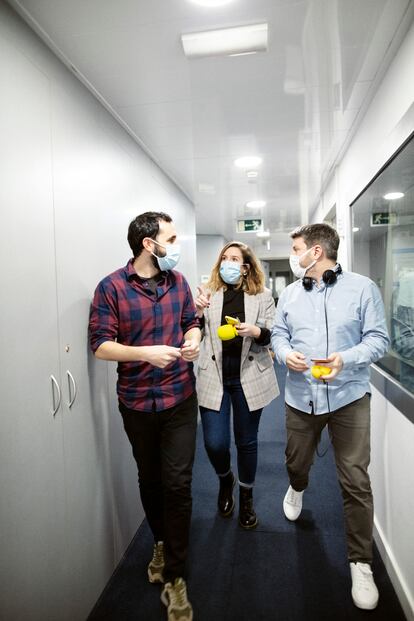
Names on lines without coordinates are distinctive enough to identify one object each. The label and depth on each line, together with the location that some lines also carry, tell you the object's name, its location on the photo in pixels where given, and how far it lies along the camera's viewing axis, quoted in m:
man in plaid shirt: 1.76
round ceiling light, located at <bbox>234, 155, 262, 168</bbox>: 3.58
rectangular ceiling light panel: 1.71
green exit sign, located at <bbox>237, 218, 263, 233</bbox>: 6.54
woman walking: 2.28
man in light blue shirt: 1.81
